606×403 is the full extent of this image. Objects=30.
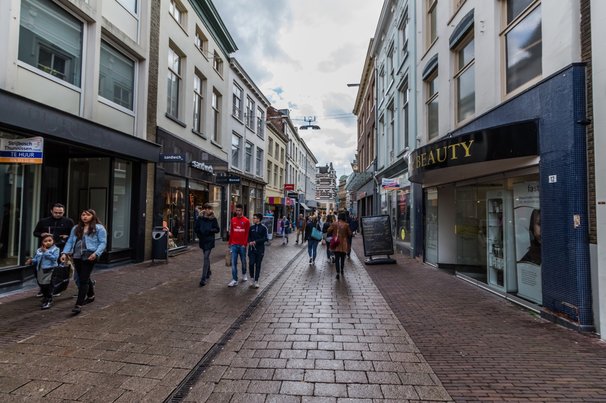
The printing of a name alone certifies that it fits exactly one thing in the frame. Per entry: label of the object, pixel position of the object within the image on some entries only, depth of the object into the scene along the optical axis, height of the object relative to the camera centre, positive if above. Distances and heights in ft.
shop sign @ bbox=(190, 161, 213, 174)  47.85 +7.00
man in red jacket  25.48 -1.56
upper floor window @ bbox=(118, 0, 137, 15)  33.77 +20.79
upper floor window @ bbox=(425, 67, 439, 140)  37.17 +12.59
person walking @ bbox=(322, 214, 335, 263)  36.31 -2.01
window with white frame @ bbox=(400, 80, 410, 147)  48.63 +15.45
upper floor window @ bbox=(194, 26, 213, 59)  52.16 +26.92
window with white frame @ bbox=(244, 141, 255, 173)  79.66 +13.88
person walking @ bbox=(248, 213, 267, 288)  25.12 -2.12
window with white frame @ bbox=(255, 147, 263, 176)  88.98 +13.92
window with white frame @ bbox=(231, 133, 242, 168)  70.85 +13.87
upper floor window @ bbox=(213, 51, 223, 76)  58.55 +26.56
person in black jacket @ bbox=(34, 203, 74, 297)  20.94 -0.81
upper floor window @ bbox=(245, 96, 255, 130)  78.59 +23.82
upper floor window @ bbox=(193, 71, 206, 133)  52.06 +17.43
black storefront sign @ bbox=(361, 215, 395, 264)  37.24 -2.37
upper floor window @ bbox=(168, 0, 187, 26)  43.87 +26.88
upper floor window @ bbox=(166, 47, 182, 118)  43.75 +17.12
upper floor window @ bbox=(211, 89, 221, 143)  61.36 +17.35
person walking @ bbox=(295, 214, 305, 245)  65.38 -1.46
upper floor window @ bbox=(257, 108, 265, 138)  87.86 +24.04
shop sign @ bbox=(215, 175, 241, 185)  56.49 +5.80
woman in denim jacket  18.12 -1.71
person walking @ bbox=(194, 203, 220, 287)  25.30 -1.24
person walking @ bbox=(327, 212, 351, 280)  29.01 -1.79
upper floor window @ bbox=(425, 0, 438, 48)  38.27 +21.98
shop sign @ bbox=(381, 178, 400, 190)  42.91 +4.14
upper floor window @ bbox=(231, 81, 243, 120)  70.49 +23.38
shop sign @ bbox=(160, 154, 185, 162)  36.63 +6.06
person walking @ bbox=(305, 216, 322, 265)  37.31 -2.44
